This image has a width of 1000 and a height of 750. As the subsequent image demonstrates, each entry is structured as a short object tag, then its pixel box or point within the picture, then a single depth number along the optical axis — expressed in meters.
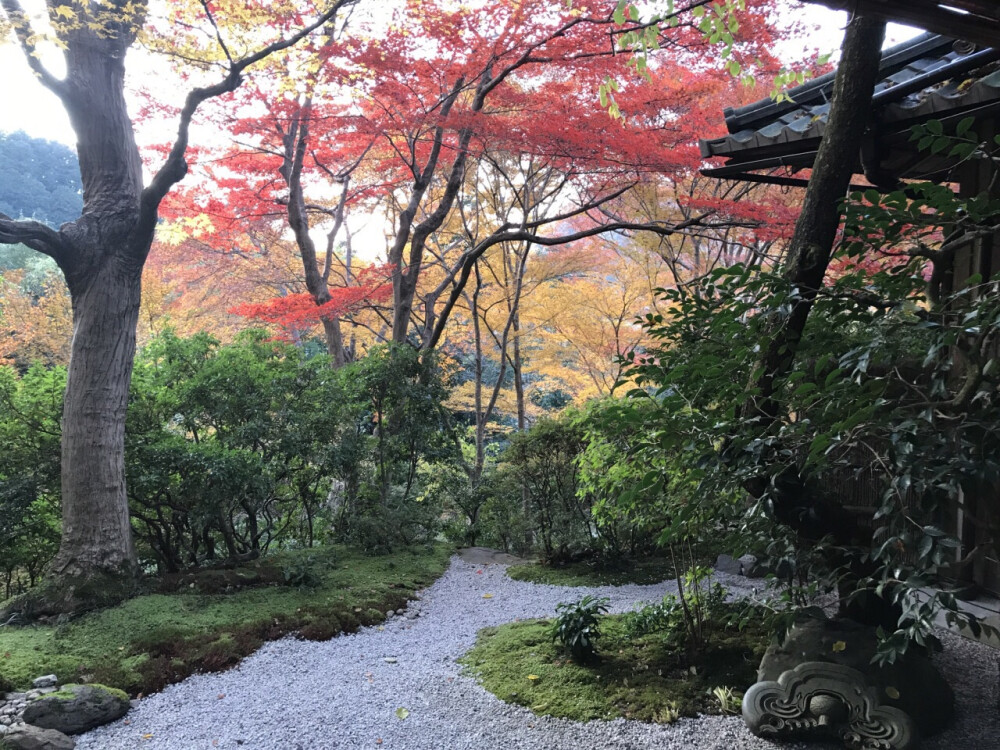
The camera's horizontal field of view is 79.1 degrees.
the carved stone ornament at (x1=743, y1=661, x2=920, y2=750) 2.30
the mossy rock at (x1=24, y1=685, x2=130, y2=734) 2.91
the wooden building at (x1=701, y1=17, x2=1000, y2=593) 2.96
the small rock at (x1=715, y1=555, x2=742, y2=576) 5.89
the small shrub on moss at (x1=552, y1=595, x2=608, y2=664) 3.46
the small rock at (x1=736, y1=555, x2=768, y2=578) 5.54
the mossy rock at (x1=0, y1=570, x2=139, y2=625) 4.21
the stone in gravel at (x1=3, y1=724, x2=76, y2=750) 2.67
